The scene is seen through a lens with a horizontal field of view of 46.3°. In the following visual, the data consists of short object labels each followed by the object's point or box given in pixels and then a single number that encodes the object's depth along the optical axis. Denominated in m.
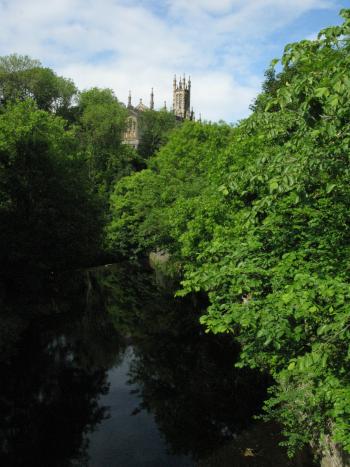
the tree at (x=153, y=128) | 87.81
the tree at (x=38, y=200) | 29.28
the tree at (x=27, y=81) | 63.03
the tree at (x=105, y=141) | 64.00
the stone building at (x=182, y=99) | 143.98
